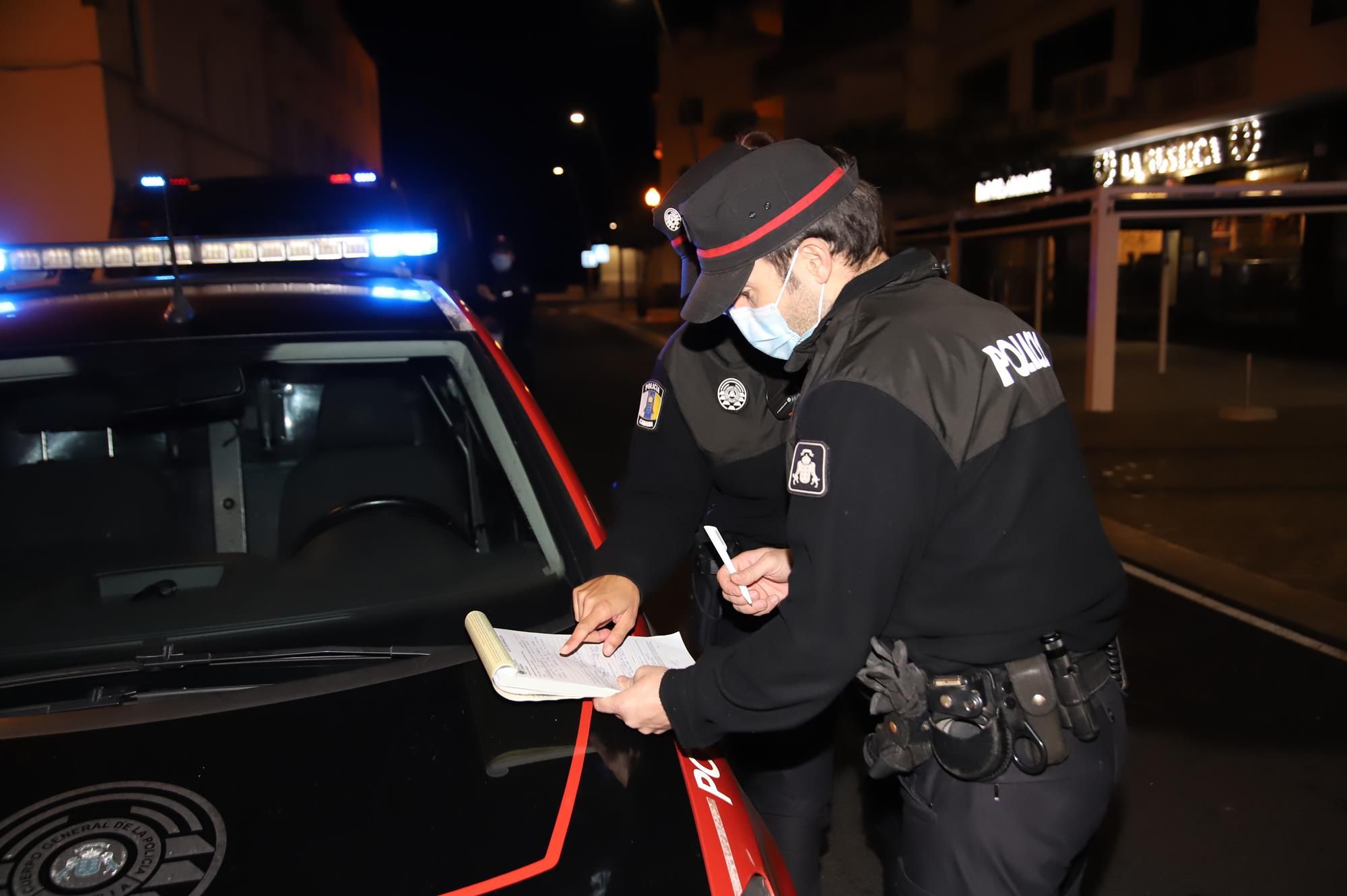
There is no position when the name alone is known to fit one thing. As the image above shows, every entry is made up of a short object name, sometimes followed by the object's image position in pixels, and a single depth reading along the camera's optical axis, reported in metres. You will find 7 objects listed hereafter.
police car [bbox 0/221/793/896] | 1.52
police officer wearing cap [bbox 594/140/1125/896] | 1.54
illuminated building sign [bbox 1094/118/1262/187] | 19.56
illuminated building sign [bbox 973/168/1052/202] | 20.67
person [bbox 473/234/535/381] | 12.61
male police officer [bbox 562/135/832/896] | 2.50
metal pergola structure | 11.92
